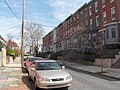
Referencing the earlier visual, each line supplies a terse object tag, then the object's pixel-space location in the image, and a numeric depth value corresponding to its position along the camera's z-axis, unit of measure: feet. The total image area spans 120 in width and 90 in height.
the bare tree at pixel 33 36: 104.90
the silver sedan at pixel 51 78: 14.45
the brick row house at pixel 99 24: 46.18
